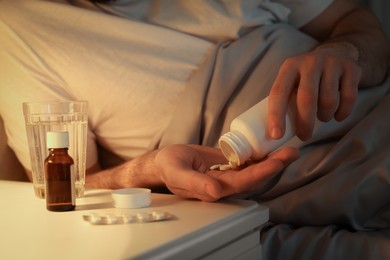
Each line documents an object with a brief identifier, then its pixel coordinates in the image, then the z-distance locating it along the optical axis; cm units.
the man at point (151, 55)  96
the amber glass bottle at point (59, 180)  64
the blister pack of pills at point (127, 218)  57
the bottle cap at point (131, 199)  65
